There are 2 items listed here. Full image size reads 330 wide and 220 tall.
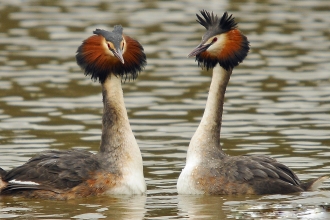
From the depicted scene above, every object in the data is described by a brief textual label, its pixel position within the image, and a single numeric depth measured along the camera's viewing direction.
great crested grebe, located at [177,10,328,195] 13.46
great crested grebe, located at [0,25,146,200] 13.52
